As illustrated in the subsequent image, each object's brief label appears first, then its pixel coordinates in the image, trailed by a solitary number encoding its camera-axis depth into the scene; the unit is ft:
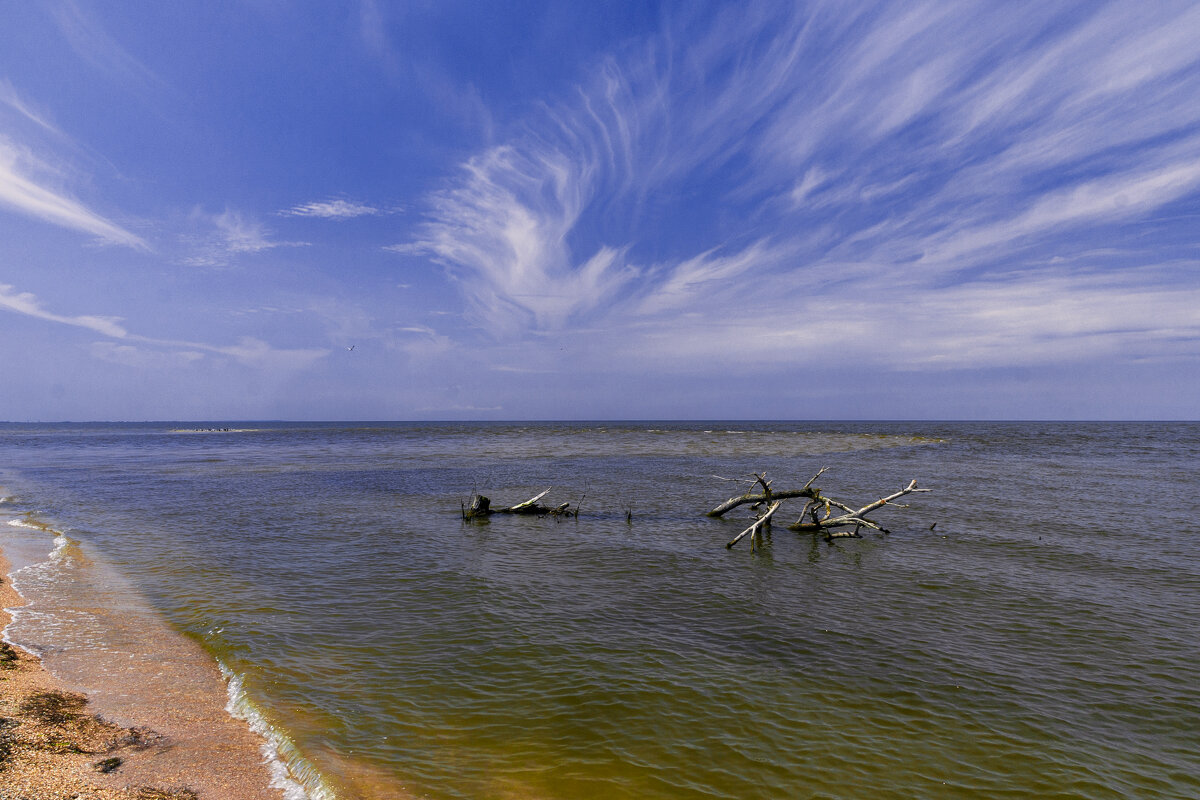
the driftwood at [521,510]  72.59
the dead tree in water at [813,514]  60.59
